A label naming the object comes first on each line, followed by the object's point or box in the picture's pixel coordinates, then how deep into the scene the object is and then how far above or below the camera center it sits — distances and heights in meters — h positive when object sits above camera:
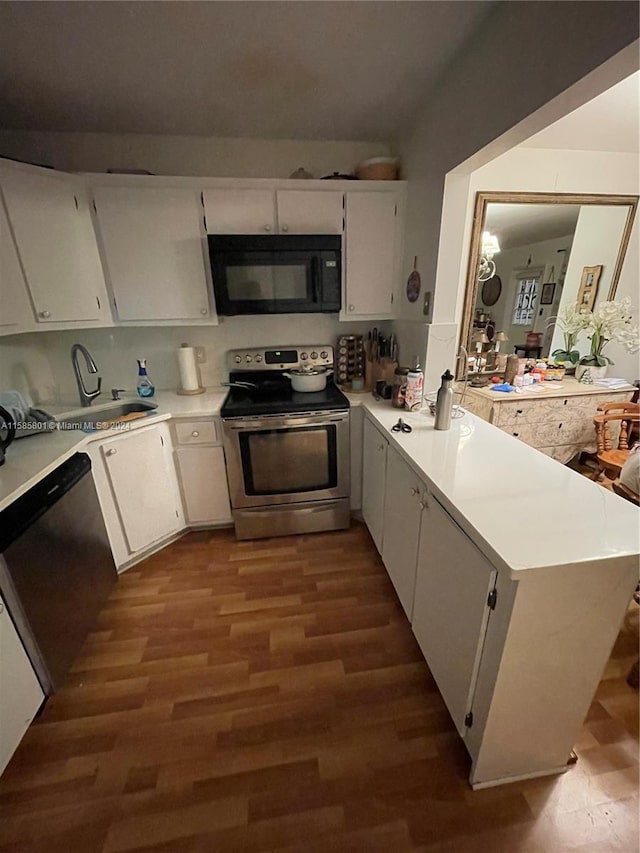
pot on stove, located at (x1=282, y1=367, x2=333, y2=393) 2.30 -0.46
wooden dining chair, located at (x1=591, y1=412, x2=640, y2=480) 2.08 -0.87
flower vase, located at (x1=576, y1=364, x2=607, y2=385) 2.67 -0.54
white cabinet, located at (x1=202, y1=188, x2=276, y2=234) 2.01 +0.55
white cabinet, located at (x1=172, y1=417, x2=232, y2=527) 2.10 -0.99
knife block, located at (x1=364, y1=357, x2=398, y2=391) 2.29 -0.43
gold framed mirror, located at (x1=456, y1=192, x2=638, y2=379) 2.35 +0.27
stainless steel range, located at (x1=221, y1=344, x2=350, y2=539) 2.05 -0.89
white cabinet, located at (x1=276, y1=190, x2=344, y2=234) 2.05 +0.55
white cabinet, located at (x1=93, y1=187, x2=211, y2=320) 1.97 +0.34
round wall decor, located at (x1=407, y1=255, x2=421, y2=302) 2.05 +0.11
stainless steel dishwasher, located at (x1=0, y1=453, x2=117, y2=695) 1.20 -0.97
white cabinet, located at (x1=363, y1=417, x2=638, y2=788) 0.87 -0.94
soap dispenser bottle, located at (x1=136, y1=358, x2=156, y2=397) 2.31 -0.48
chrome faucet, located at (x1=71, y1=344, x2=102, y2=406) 2.03 -0.40
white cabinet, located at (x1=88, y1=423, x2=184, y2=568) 1.84 -0.99
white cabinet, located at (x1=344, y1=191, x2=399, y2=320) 2.11 +0.33
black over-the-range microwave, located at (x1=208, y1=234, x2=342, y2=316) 1.98 +0.20
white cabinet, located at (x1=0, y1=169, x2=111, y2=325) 1.71 +0.35
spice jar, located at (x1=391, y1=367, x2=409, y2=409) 1.95 -0.45
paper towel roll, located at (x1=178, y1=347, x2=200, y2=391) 2.32 -0.39
